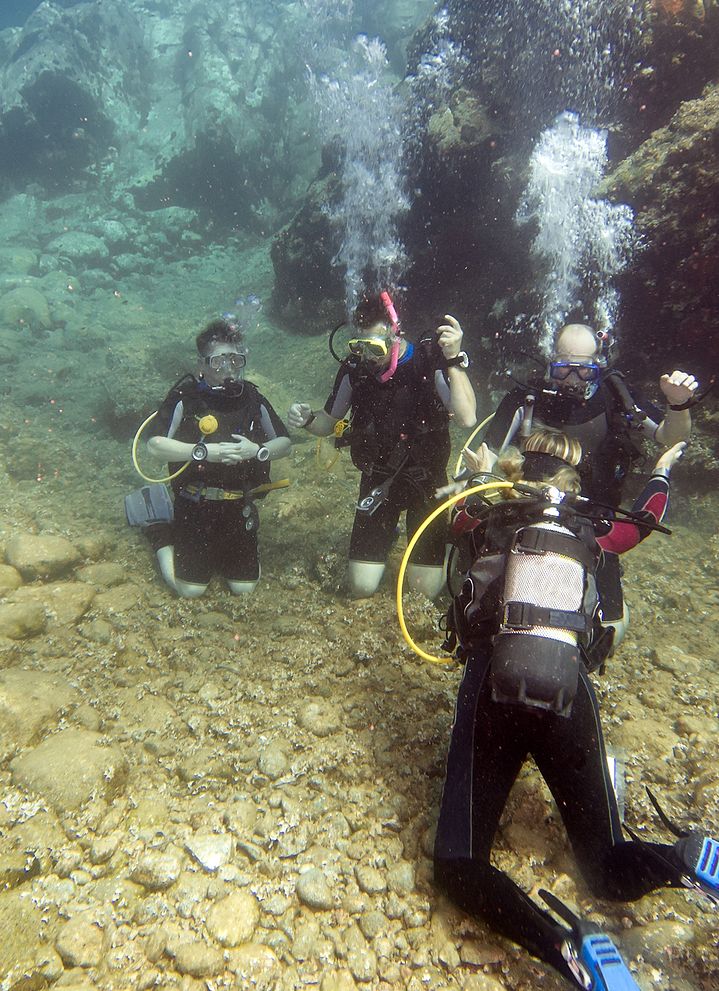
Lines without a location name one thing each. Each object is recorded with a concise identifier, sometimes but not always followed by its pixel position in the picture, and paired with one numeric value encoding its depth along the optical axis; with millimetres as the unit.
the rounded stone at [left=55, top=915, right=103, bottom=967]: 2010
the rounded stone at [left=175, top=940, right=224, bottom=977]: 1996
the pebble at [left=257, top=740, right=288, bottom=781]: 2844
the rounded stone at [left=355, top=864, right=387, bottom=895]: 2312
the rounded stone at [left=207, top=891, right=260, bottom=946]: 2119
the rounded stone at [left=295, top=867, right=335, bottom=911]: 2258
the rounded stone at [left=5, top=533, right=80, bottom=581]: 4578
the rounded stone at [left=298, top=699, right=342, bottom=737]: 3094
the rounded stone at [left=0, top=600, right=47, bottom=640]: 3838
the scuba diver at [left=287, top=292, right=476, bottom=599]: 4113
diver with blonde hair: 1881
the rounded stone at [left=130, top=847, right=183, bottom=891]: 2277
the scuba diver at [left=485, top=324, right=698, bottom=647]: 3730
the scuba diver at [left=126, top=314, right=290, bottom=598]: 4539
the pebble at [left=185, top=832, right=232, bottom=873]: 2379
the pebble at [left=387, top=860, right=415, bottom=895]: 2320
